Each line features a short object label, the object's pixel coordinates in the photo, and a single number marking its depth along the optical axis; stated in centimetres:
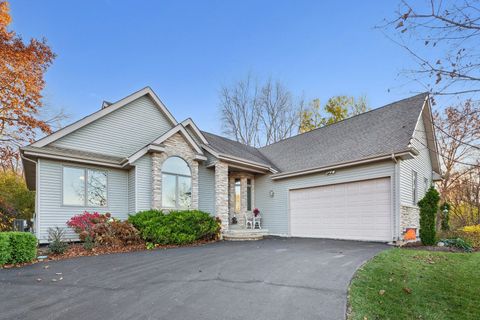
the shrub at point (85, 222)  934
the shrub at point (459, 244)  838
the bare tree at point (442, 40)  304
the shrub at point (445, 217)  1481
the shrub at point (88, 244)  877
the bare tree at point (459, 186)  1712
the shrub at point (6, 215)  1445
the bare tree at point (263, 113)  2977
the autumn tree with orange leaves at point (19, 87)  1670
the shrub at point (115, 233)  934
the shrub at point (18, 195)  1652
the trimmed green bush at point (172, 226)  1004
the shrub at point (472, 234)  951
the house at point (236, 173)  1022
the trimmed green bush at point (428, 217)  922
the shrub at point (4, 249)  673
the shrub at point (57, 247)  820
